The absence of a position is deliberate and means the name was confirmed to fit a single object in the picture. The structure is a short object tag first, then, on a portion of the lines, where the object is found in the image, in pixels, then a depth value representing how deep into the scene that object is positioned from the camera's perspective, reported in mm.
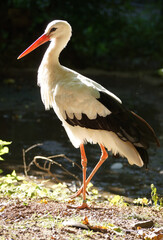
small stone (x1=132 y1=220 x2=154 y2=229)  6746
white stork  7527
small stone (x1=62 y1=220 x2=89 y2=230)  6454
